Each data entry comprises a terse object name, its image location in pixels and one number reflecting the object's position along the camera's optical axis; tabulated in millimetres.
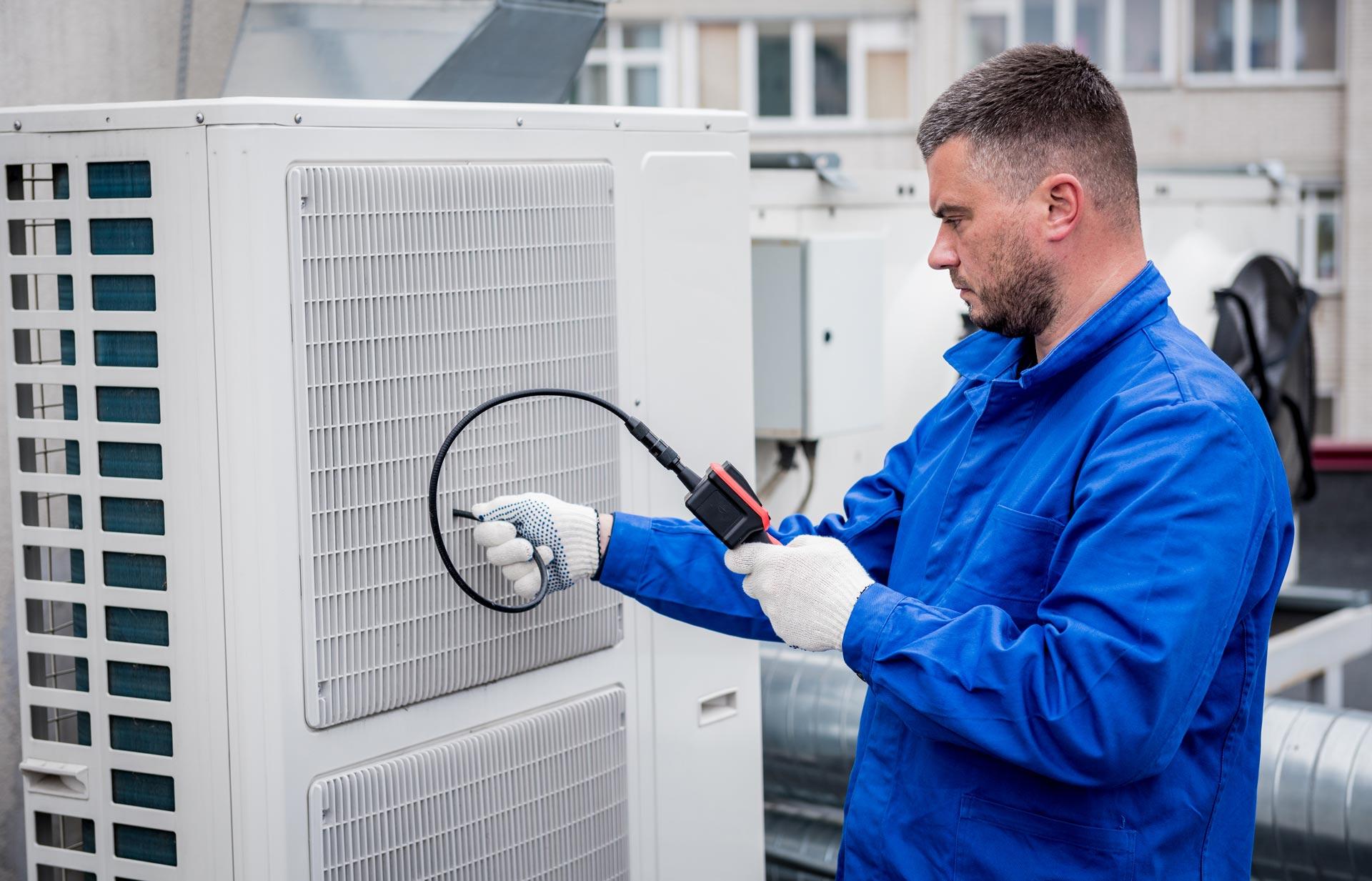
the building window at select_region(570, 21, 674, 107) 14352
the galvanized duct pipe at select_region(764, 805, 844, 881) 2799
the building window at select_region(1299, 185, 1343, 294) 13406
